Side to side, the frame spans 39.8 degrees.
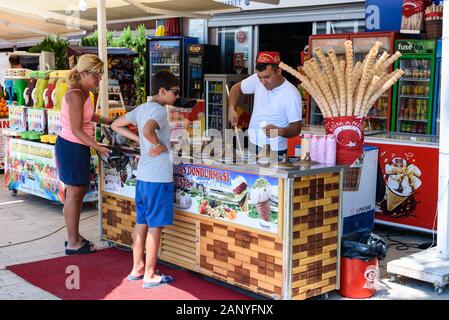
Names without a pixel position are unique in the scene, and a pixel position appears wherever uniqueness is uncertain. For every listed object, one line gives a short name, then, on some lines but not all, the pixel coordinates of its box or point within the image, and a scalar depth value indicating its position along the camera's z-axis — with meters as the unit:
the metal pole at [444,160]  4.91
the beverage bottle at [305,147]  4.67
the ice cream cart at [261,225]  4.23
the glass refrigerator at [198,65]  12.22
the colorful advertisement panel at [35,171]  7.33
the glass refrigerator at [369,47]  8.29
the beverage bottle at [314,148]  4.64
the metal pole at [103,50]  6.20
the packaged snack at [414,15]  8.12
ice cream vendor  5.09
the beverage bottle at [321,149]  4.60
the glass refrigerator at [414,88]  8.01
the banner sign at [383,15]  8.87
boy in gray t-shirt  4.62
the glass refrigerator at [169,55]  12.38
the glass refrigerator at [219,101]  11.35
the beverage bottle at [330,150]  4.58
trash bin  4.58
